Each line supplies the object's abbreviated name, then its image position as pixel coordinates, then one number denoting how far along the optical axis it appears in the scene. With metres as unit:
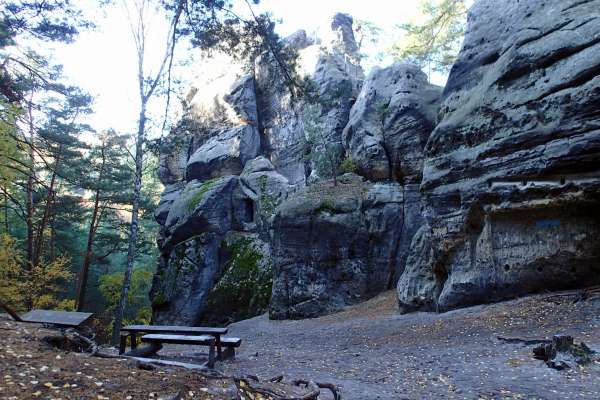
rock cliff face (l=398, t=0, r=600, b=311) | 8.24
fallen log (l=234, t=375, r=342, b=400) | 3.94
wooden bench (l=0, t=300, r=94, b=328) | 7.91
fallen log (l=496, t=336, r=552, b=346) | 6.26
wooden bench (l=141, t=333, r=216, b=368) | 7.00
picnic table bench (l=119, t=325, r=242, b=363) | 7.16
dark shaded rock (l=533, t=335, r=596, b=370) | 5.21
